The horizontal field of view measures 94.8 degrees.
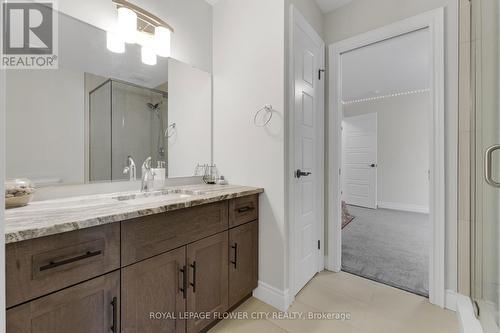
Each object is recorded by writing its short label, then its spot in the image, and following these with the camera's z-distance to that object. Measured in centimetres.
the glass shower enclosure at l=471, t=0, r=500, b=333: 119
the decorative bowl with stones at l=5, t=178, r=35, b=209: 107
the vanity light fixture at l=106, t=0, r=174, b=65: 155
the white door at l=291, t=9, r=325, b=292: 186
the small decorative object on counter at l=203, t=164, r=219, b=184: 207
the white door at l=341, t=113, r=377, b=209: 514
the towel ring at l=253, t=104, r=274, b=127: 175
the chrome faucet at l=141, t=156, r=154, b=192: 168
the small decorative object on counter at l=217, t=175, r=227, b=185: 202
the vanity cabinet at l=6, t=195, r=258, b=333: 78
